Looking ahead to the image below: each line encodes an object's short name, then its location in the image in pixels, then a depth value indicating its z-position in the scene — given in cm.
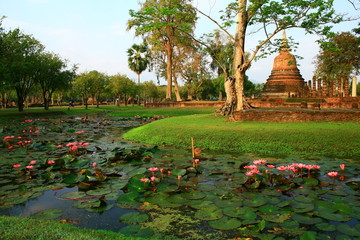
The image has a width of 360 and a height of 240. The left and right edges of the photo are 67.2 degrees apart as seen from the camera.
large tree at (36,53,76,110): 2753
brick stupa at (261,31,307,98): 3259
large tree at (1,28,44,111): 2062
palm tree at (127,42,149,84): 5398
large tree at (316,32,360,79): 3141
